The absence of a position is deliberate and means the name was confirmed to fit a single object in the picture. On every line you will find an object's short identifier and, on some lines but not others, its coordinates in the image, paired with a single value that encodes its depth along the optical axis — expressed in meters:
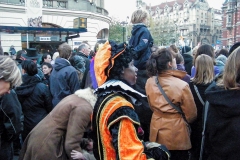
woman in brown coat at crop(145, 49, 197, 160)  3.53
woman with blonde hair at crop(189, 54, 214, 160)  4.02
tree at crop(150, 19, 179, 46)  66.69
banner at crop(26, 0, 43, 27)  15.21
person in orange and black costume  2.04
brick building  66.31
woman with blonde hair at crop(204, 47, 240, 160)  2.40
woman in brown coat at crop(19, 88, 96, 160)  2.61
